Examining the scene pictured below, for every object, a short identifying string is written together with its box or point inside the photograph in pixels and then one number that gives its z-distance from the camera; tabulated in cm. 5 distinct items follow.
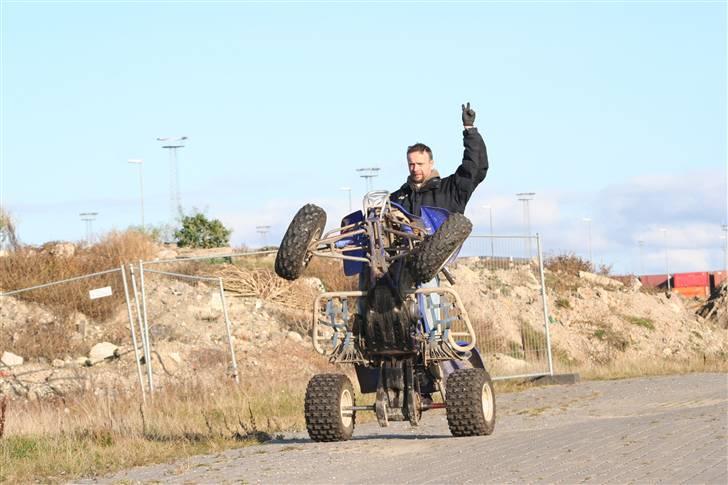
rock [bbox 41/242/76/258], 3526
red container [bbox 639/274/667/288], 8018
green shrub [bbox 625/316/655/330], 4378
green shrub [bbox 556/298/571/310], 4280
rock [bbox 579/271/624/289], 4753
